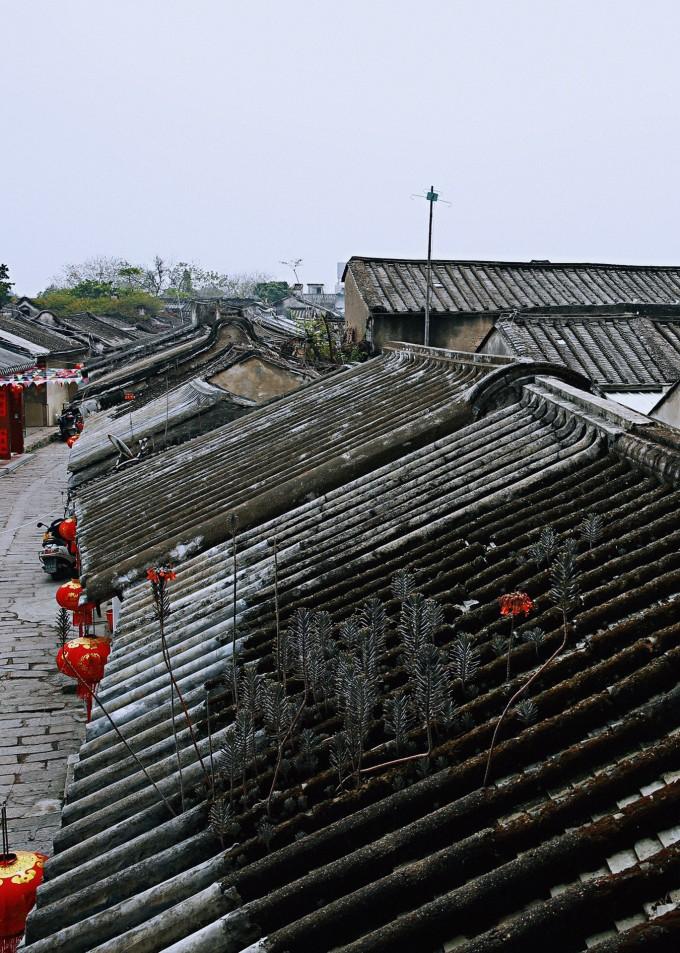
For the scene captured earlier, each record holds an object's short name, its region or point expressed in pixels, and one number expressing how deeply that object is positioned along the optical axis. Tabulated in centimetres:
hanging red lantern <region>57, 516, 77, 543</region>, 1543
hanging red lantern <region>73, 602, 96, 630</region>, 1155
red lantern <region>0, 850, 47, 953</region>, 589
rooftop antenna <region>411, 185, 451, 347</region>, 1497
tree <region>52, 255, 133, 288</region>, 10099
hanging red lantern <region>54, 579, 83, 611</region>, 1196
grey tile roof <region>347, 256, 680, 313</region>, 2073
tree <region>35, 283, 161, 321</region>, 6969
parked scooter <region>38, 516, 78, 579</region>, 1788
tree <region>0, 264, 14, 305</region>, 5659
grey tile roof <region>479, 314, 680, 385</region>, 1359
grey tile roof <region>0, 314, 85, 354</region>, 4101
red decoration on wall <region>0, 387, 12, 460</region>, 3248
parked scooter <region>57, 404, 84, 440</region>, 3244
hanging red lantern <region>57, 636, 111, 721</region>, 909
